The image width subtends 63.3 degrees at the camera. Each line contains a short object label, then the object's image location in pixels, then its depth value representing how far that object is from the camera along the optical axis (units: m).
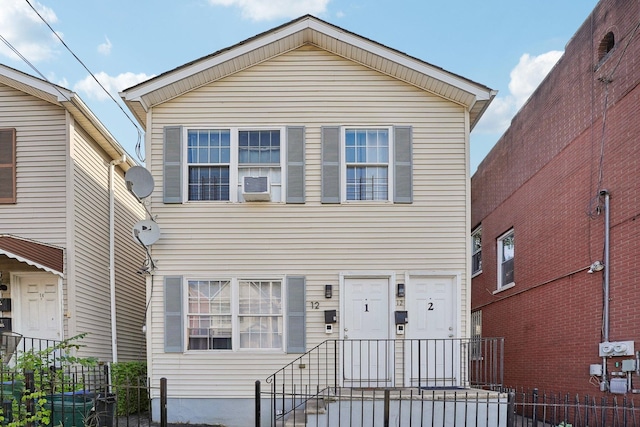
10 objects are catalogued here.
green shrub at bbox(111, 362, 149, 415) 9.21
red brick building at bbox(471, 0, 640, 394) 7.54
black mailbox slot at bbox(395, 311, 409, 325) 8.52
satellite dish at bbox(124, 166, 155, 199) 8.47
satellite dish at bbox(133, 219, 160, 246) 8.46
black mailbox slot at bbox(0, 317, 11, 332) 9.16
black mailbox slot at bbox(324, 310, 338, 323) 8.59
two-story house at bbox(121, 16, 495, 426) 8.65
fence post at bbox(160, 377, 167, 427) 6.74
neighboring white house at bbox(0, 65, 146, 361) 9.05
